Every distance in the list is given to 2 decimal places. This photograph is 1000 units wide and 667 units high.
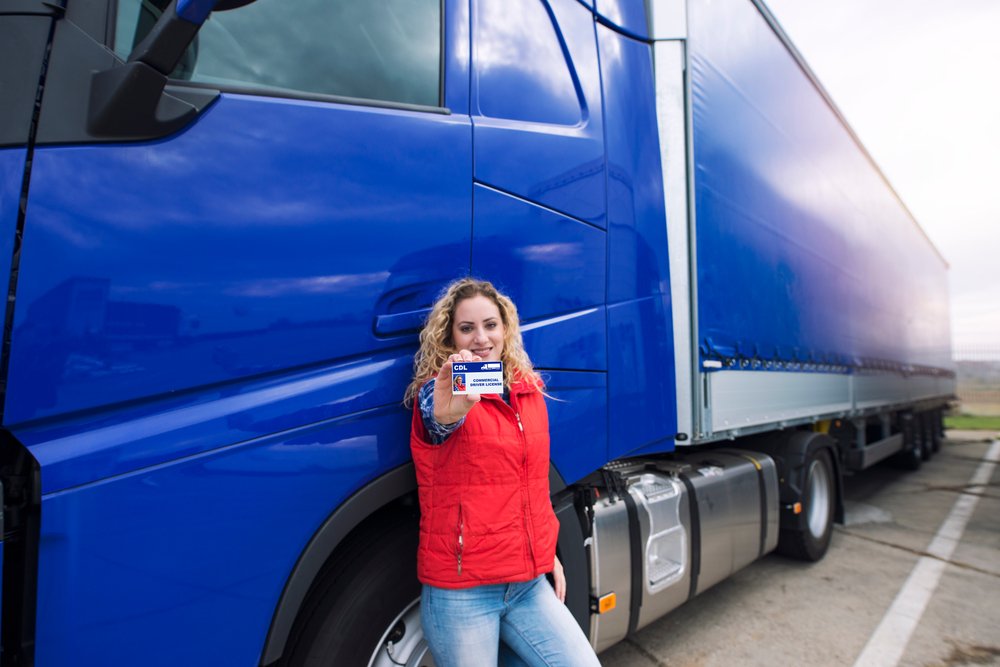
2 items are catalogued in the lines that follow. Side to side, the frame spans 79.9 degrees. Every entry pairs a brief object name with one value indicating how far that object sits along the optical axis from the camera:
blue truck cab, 1.22
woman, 1.59
